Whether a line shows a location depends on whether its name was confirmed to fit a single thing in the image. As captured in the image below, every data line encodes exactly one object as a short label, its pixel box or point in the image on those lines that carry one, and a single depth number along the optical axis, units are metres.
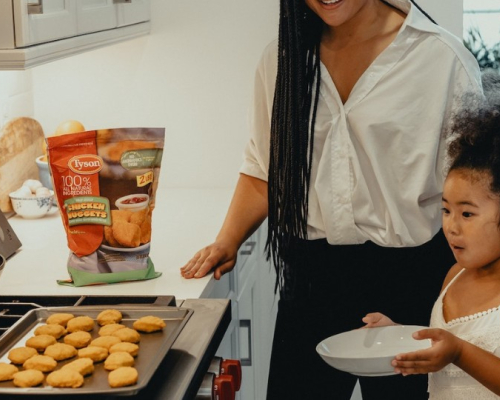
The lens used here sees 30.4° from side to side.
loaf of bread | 2.44
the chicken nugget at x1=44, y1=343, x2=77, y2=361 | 1.29
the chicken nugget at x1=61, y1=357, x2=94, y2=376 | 1.23
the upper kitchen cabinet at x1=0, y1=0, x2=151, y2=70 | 1.73
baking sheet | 1.17
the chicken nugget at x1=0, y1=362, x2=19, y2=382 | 1.21
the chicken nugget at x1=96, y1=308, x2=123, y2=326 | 1.42
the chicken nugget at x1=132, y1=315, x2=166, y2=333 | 1.39
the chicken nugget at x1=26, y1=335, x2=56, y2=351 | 1.33
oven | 1.24
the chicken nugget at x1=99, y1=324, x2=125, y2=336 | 1.37
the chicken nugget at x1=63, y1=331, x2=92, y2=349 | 1.34
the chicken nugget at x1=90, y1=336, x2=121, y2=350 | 1.32
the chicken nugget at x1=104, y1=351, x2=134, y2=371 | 1.24
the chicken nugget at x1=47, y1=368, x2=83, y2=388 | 1.19
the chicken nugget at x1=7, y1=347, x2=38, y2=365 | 1.27
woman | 1.78
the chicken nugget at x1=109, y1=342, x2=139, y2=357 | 1.30
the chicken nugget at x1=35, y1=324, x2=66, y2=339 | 1.38
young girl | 1.54
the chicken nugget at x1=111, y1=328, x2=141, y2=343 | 1.34
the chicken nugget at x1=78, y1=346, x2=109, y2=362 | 1.29
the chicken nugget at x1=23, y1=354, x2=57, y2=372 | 1.25
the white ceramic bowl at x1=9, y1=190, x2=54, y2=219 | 2.40
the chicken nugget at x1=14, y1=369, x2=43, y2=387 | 1.19
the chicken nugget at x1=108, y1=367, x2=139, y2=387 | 1.18
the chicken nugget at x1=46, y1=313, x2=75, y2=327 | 1.42
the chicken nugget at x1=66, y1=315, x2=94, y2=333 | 1.40
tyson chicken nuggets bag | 1.73
